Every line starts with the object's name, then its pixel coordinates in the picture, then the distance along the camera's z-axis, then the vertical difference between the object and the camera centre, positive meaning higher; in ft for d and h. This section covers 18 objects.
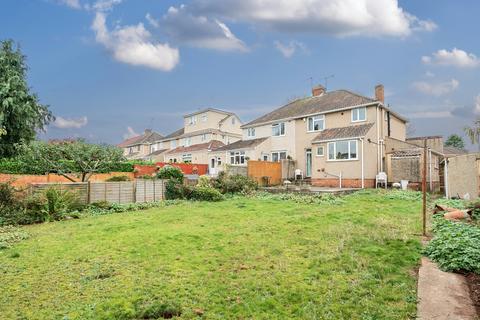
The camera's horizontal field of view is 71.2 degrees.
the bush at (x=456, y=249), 20.11 -5.05
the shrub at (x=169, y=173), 69.21 -0.04
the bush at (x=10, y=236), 30.22 -6.22
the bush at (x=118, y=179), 67.91 -1.14
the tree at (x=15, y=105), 61.31 +12.98
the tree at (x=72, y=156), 65.46 +3.60
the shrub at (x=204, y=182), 67.88 -1.80
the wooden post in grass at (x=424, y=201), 27.89 -2.36
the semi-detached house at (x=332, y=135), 81.82 +10.53
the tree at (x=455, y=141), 224.94 +21.48
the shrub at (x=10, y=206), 42.19 -4.34
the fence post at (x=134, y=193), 59.21 -3.47
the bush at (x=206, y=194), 61.98 -3.88
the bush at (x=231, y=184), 70.18 -2.27
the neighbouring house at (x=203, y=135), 146.72 +18.15
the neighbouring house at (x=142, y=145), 196.95 +17.27
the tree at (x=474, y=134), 24.61 +2.83
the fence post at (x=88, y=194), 53.67 -3.28
